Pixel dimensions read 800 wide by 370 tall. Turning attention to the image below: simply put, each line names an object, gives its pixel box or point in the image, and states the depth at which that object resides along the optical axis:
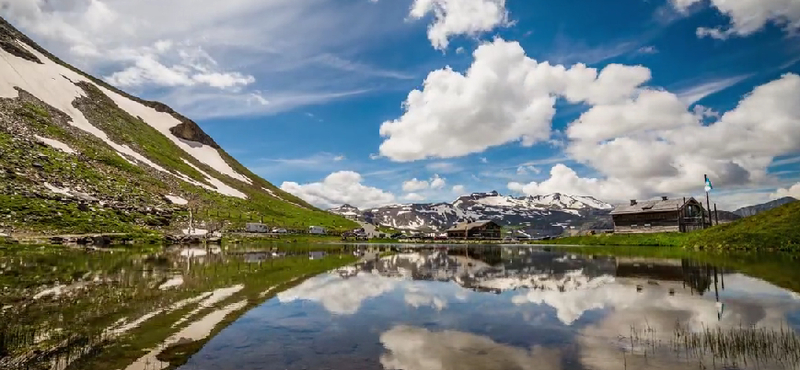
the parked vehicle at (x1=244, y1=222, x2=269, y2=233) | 120.59
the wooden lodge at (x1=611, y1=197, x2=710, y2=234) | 109.64
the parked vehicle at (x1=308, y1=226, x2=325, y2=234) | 144.75
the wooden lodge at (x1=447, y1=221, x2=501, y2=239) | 173.50
